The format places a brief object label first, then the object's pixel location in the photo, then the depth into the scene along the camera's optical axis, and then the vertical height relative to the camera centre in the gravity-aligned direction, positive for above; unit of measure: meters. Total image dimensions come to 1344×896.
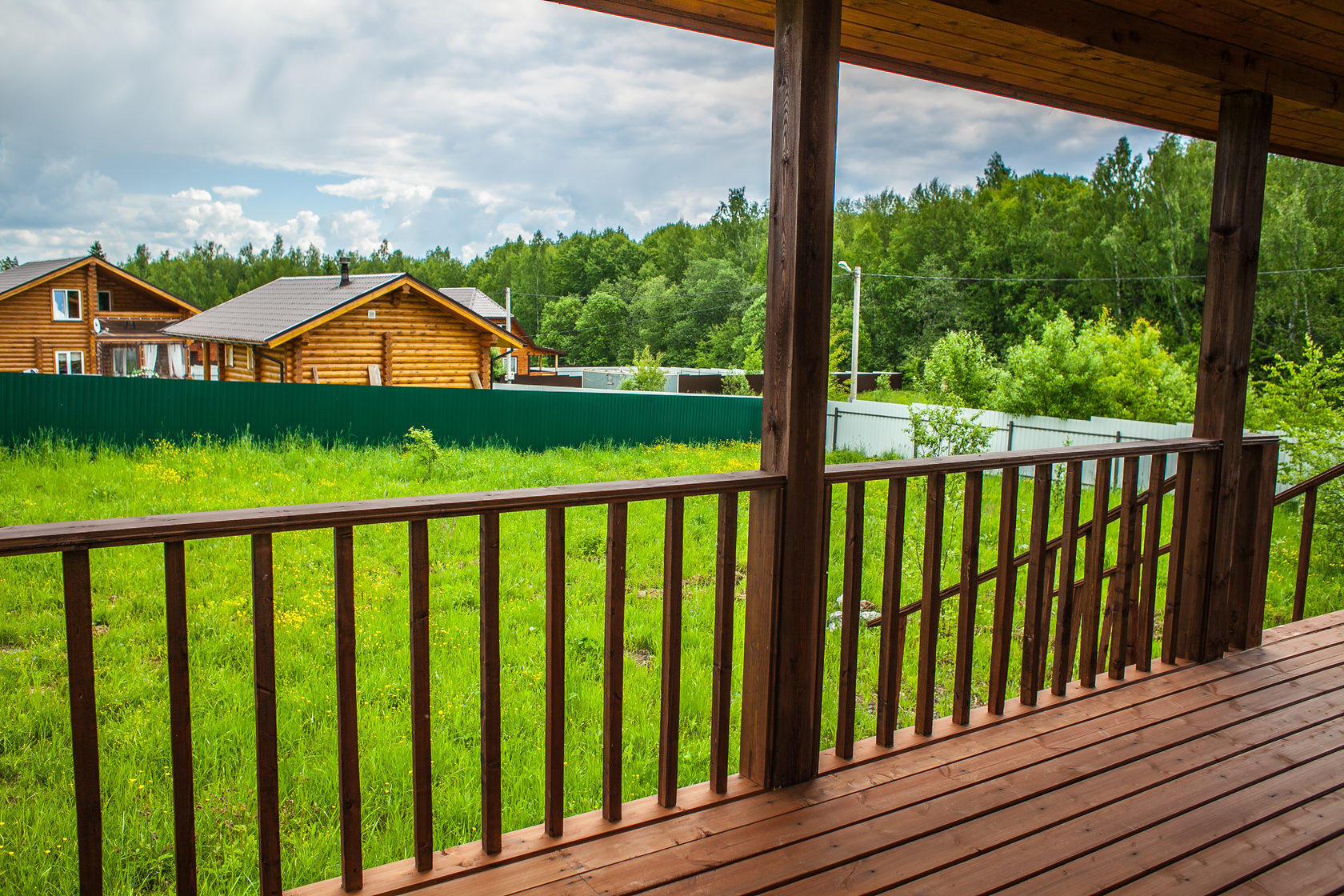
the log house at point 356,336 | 14.06 +0.65
